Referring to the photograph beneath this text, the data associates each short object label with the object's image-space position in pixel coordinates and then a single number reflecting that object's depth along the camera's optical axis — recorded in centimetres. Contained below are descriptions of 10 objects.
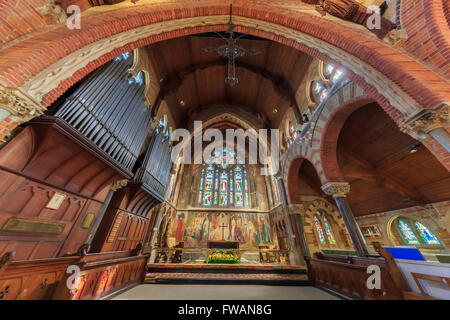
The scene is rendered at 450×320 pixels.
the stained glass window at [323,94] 598
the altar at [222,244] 1052
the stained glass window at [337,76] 518
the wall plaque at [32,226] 245
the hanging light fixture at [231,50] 457
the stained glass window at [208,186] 1315
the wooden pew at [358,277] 269
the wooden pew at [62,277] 229
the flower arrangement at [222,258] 690
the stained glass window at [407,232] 764
